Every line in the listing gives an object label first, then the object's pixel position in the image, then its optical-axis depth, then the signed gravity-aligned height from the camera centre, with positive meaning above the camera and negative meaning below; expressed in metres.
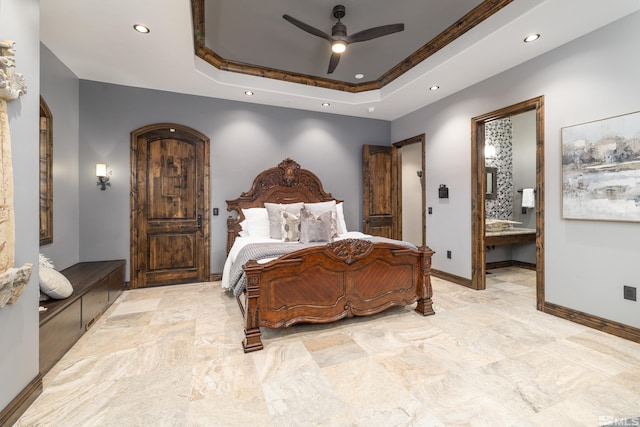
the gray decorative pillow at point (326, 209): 3.89 +0.09
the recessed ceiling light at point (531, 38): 2.73 +1.74
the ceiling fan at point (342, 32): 2.67 +1.78
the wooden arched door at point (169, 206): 3.96 +0.15
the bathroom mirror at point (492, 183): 5.36 +0.60
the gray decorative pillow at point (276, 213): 3.75 +0.03
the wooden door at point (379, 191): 5.16 +0.45
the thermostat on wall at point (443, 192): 4.33 +0.35
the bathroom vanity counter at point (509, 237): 4.30 -0.36
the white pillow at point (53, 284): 2.16 -0.54
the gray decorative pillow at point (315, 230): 3.38 -0.18
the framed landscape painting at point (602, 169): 2.41 +0.41
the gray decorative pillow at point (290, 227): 3.58 -0.15
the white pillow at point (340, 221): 4.27 -0.09
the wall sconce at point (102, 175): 3.66 +0.54
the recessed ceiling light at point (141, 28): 2.61 +1.77
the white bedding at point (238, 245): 3.40 -0.36
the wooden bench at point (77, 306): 1.99 -0.79
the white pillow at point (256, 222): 3.96 -0.09
